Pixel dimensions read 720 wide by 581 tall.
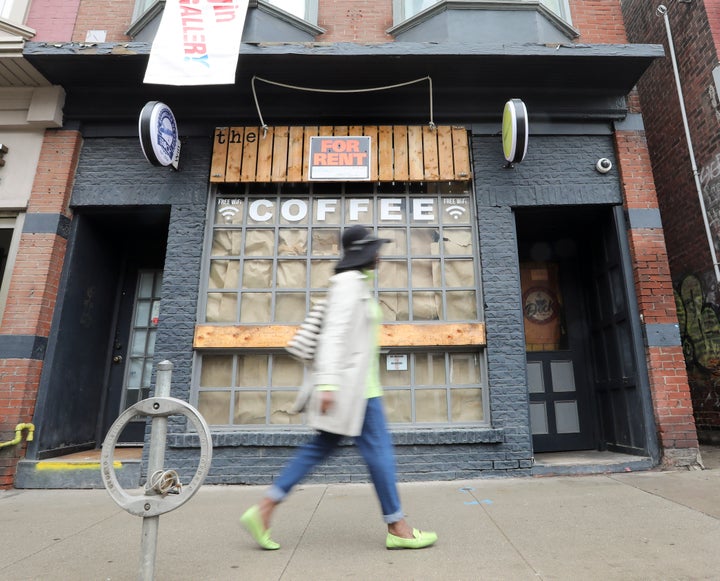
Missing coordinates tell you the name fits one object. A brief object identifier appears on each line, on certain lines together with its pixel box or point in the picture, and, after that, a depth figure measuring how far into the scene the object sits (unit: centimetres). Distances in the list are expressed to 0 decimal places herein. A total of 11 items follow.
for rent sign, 561
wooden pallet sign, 562
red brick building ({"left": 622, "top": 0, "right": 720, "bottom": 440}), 645
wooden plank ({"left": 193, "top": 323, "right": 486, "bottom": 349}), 522
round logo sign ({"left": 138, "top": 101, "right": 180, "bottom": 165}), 504
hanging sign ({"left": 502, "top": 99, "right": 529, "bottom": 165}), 501
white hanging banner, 509
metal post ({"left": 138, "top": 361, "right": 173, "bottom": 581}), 210
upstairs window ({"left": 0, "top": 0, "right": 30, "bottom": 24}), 613
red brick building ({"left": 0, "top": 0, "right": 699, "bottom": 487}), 511
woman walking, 252
